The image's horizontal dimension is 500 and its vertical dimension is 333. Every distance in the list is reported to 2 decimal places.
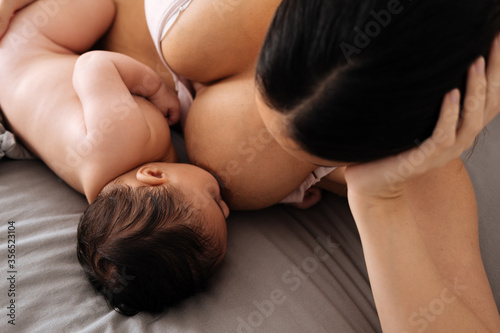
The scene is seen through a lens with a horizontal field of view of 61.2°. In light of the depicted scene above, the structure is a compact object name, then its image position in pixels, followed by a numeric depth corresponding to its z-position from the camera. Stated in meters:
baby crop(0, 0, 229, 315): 0.80
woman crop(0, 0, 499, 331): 0.73
